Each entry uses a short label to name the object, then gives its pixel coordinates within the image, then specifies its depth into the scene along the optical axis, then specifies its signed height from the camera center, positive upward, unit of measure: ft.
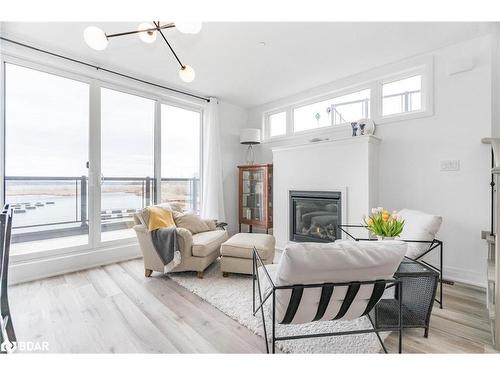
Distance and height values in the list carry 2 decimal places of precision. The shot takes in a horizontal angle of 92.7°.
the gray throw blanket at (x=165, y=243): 8.51 -2.04
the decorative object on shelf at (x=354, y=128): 10.73 +2.64
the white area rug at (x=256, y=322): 5.07 -3.38
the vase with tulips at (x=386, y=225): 5.93 -0.96
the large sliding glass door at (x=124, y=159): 10.62 +1.26
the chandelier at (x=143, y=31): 5.13 +3.42
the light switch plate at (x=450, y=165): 8.59 +0.80
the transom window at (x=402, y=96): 9.71 +3.84
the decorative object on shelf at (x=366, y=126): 10.53 +2.71
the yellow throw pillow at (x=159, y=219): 8.79 -1.24
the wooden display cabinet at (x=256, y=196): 13.58 -0.55
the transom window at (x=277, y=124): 14.47 +3.89
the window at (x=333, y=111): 11.19 +3.85
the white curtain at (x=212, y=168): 13.71 +1.07
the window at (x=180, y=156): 12.67 +1.71
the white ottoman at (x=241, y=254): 8.50 -2.44
